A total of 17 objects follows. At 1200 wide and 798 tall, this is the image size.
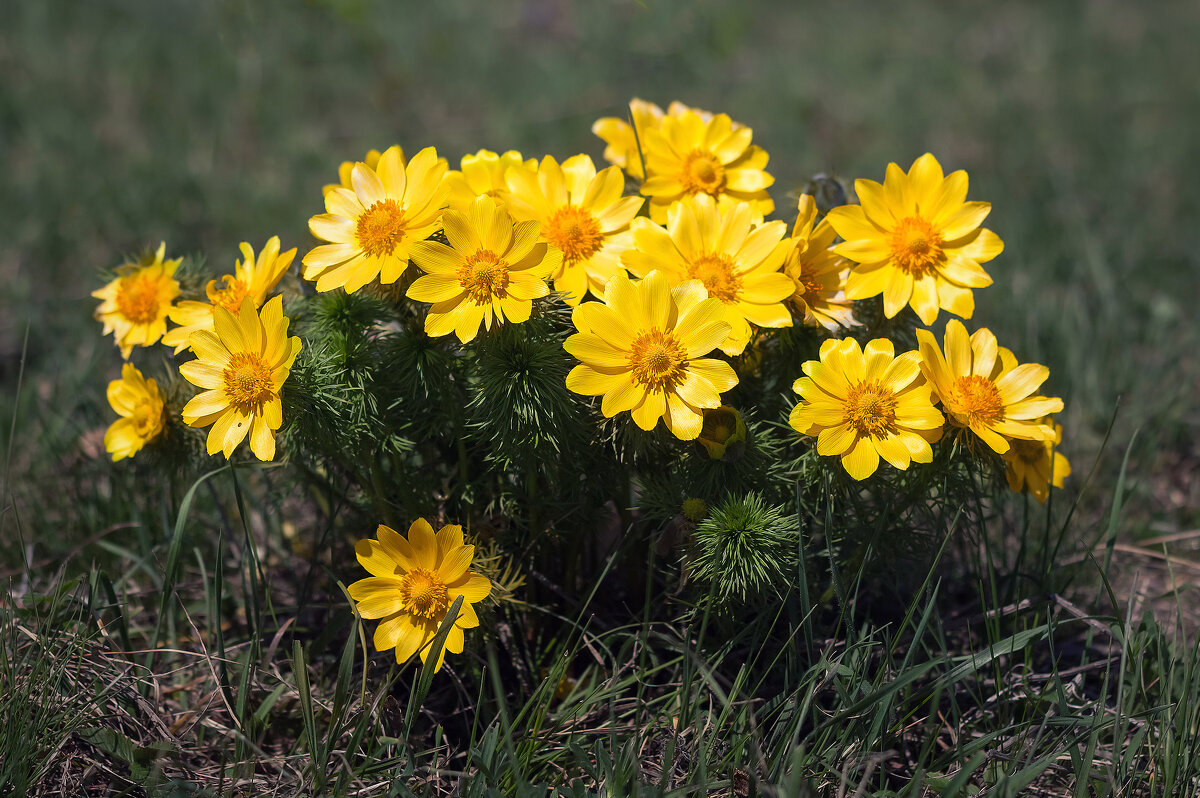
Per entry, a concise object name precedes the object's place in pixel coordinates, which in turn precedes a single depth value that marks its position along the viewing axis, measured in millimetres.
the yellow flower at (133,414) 813
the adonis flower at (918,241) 794
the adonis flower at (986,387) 775
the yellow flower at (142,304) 819
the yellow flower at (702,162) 821
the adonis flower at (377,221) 773
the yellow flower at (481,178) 791
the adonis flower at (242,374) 759
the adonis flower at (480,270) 761
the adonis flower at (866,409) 765
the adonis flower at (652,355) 759
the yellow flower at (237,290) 791
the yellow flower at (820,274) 796
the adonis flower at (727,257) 777
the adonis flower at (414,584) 784
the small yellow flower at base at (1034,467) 805
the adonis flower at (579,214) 791
